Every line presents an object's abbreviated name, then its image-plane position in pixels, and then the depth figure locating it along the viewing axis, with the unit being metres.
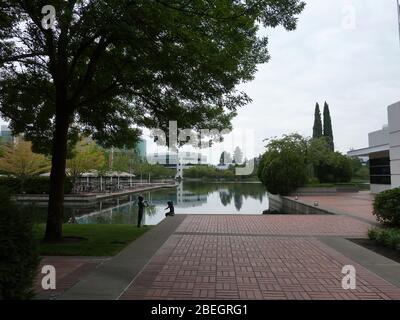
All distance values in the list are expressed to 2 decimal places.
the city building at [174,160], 99.36
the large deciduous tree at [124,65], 7.33
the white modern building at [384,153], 24.12
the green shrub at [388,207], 12.54
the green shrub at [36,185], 32.03
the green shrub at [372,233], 10.55
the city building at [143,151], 88.72
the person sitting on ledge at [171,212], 16.64
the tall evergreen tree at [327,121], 60.59
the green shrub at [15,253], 3.36
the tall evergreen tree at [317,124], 60.63
